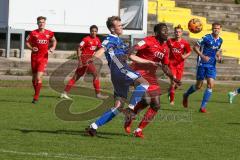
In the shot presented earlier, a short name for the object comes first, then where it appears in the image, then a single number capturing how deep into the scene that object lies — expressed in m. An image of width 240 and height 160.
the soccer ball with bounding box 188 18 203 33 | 26.86
